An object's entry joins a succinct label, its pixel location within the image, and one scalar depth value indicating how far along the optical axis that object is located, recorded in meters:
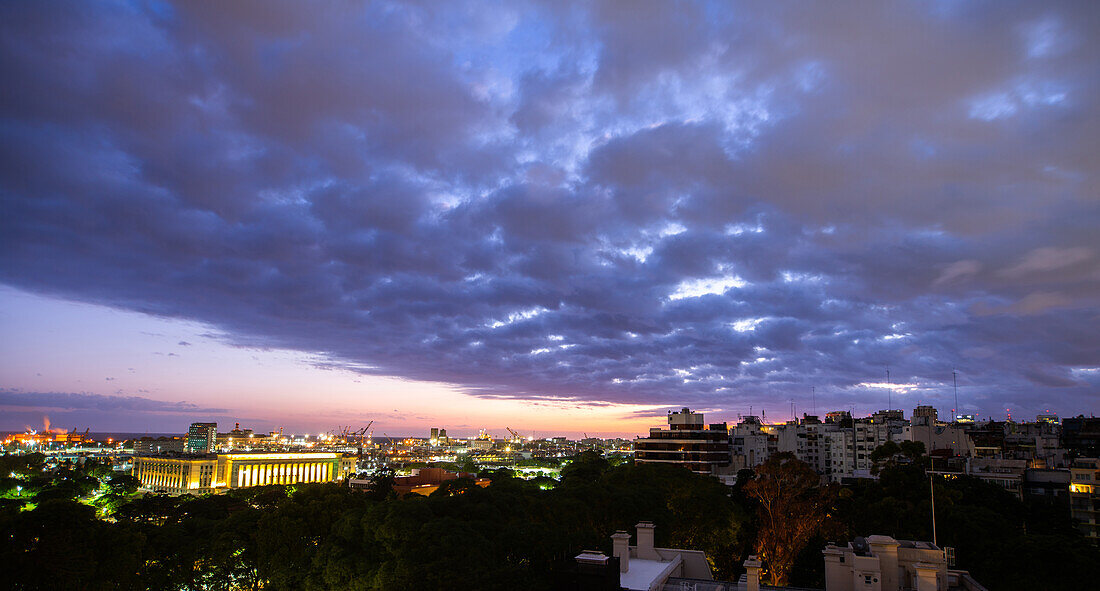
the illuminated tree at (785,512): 49.00
